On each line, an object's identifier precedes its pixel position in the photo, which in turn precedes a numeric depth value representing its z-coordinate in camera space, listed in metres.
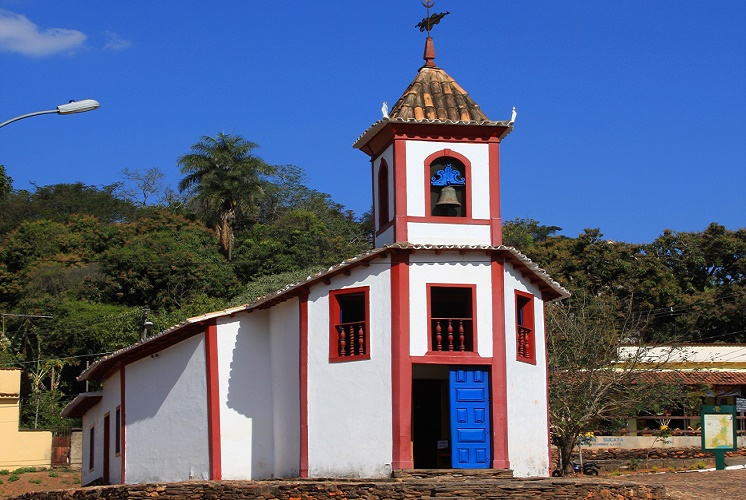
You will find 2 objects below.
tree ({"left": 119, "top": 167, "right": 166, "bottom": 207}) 81.87
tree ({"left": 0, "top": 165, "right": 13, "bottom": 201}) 71.94
